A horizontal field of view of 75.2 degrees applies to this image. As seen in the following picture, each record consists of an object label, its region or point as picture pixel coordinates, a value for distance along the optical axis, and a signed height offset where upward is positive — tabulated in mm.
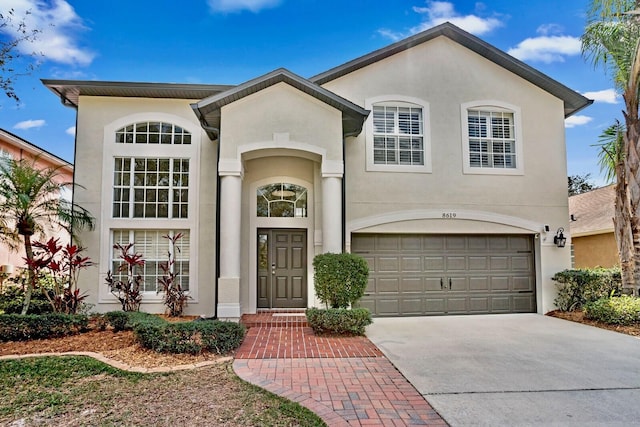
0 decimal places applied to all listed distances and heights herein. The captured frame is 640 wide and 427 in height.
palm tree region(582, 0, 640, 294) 10172 +4401
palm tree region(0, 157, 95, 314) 8723 +1047
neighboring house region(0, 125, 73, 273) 13898 +3570
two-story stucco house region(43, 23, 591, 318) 10508 +1797
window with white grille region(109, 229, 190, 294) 10531 -30
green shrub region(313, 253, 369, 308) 8602 -605
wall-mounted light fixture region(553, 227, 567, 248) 11430 +263
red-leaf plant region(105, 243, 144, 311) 9711 -754
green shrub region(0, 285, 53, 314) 8703 -1109
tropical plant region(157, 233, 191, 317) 10000 -975
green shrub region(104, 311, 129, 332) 8133 -1343
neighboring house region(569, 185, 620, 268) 15875 +639
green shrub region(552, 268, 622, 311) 10867 -968
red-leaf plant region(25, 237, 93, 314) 8531 -472
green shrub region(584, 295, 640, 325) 9180 -1400
